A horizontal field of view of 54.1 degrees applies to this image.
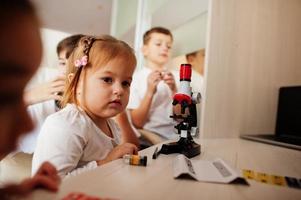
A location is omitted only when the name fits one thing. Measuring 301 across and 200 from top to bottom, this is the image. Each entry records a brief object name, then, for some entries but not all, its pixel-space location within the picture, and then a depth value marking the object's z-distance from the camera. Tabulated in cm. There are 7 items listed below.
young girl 53
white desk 31
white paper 38
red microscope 57
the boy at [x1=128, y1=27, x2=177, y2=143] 98
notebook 101
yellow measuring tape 40
